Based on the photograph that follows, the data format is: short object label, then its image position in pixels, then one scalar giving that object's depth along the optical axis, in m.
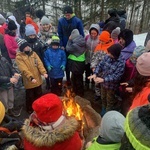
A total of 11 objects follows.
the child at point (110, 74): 3.30
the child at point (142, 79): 2.21
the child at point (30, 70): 3.66
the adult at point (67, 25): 4.62
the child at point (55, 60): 4.06
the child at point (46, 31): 4.64
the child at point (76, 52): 4.17
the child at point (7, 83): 3.34
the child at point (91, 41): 4.09
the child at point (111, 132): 1.61
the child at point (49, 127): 1.79
